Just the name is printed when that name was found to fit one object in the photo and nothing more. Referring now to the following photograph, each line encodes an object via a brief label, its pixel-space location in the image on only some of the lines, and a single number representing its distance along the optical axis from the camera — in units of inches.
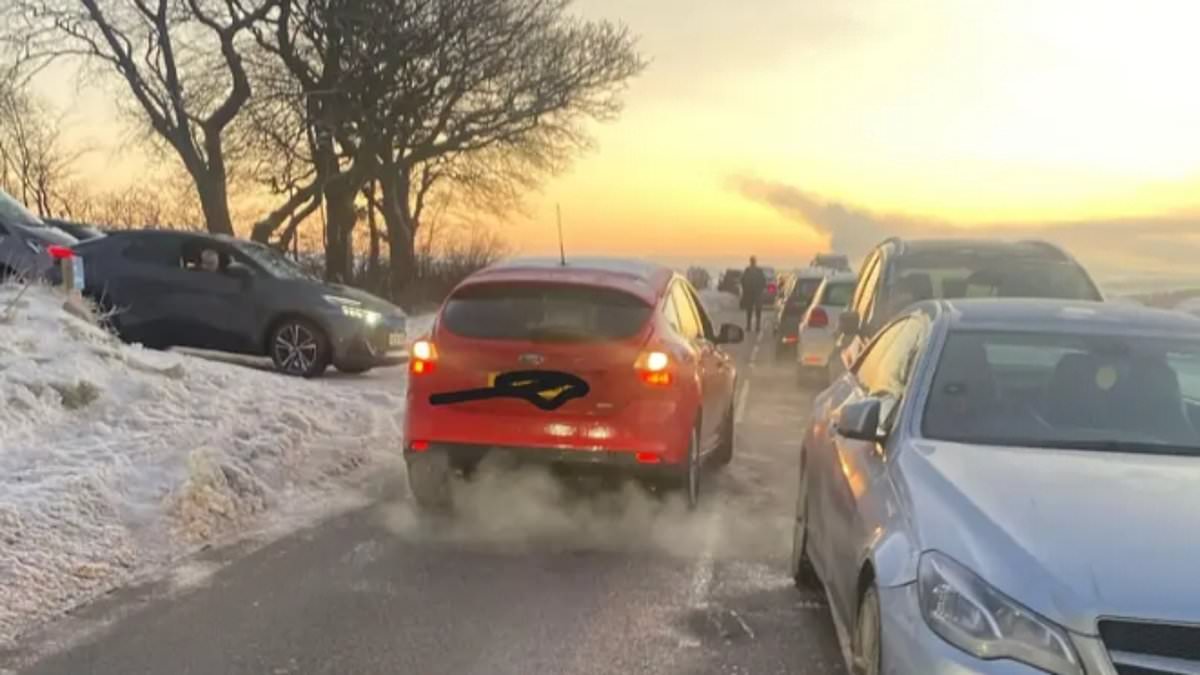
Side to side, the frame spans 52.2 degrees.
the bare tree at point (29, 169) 2185.0
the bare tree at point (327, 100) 1163.9
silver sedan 130.3
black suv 382.3
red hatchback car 299.6
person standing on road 1146.0
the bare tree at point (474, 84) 1205.7
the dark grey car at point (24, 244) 597.5
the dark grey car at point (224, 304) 574.9
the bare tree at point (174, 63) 1119.0
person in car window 584.4
